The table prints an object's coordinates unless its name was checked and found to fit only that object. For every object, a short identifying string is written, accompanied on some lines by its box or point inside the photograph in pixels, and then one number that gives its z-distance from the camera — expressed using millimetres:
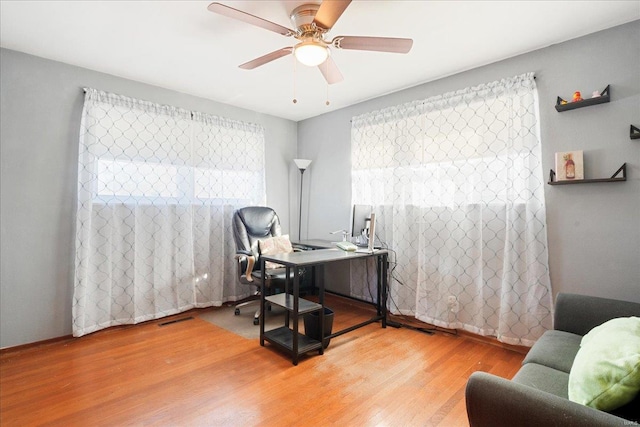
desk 2289
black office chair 3021
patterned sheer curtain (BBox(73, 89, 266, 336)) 2814
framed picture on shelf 2215
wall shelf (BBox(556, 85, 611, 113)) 2121
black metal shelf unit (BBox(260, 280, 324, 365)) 2287
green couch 901
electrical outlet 2830
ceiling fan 1748
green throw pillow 977
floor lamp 4059
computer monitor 3514
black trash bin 2520
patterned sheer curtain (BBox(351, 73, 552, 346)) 2453
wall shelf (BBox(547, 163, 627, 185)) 2066
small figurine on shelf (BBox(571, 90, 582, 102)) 2211
